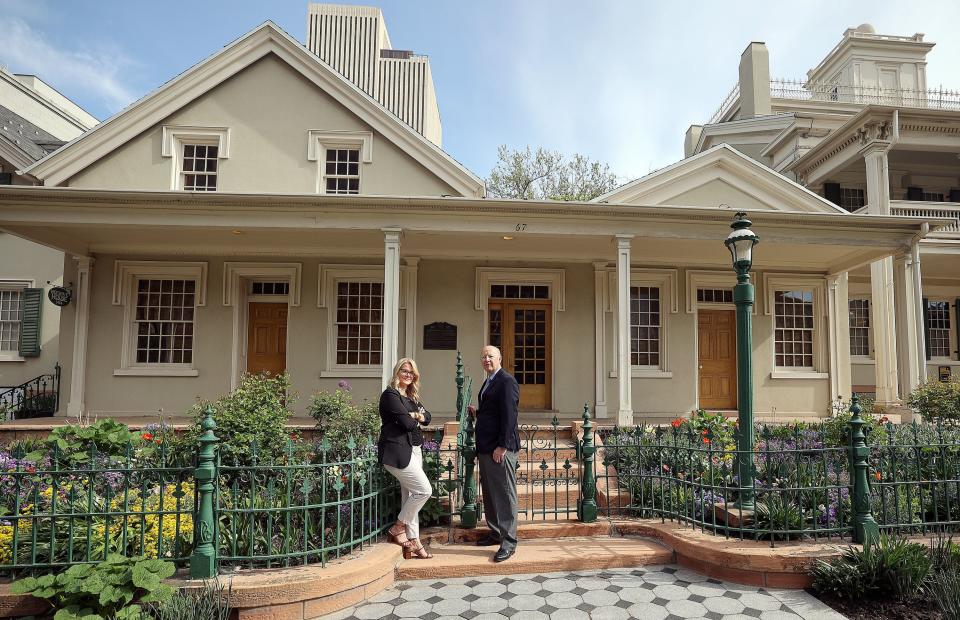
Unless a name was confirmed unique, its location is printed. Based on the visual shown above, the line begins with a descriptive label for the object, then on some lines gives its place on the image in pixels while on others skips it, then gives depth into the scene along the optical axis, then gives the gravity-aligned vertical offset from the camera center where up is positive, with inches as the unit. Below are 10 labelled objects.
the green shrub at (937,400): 359.9 -24.5
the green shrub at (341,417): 295.4 -31.6
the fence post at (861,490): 184.7 -43.1
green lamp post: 211.6 +17.8
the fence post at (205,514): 161.0 -45.3
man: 188.9 -29.8
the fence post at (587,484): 216.5 -48.4
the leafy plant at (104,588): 138.2 -58.4
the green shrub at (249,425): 228.2 -26.7
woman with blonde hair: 182.5 -28.8
